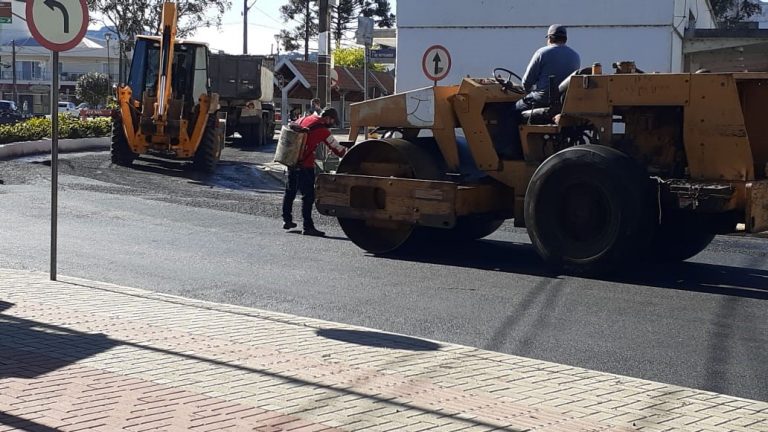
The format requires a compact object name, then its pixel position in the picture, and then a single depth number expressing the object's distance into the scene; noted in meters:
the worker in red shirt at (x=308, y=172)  13.92
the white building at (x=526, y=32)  27.62
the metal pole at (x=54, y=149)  9.89
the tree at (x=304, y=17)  72.94
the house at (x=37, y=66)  100.75
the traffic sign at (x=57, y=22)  9.62
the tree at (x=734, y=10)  57.66
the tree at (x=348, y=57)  96.62
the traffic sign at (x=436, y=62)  18.28
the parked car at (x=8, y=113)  55.79
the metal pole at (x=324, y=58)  20.75
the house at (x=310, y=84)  48.91
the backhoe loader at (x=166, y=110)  23.17
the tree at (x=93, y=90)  83.94
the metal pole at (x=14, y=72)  89.14
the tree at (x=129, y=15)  49.38
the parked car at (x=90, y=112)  65.75
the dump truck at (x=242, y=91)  32.66
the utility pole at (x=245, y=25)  62.12
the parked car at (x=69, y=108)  71.81
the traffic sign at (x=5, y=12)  32.69
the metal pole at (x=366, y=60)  28.02
